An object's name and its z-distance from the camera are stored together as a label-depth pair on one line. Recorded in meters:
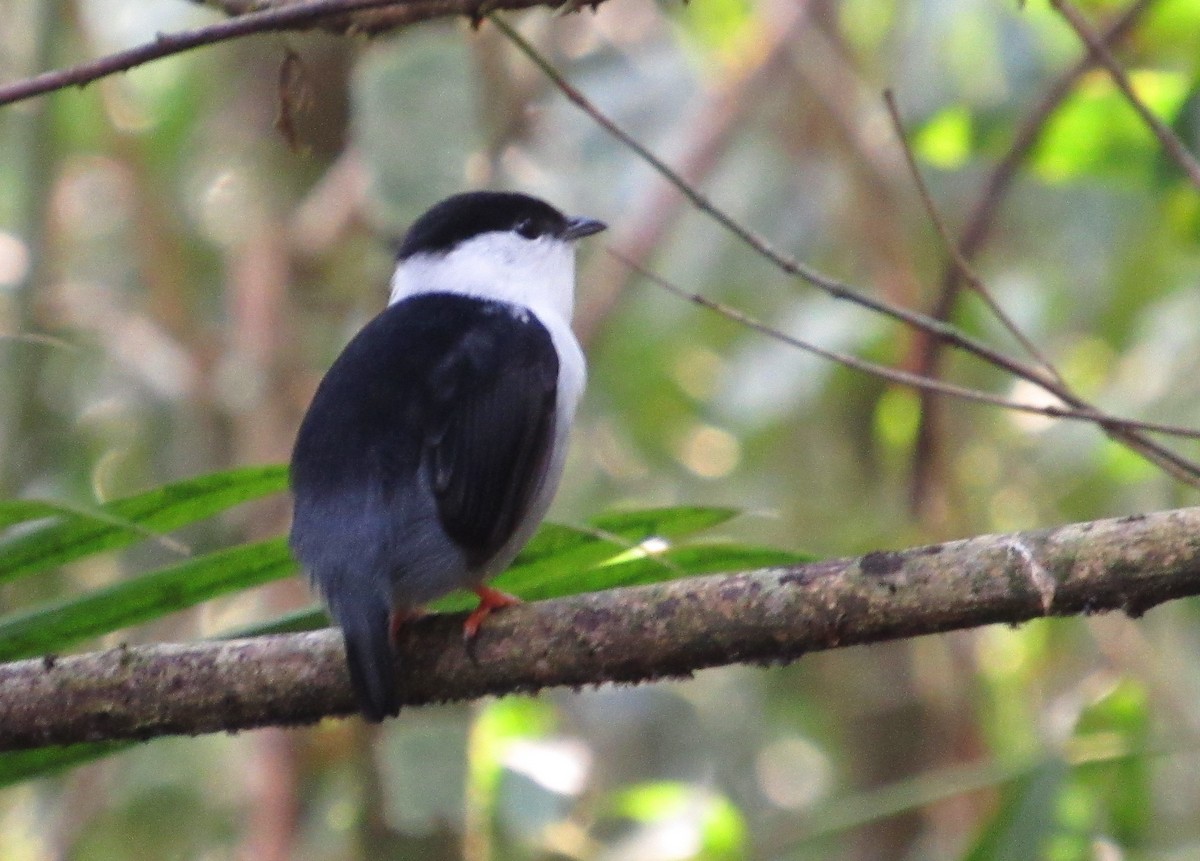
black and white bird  5.91
